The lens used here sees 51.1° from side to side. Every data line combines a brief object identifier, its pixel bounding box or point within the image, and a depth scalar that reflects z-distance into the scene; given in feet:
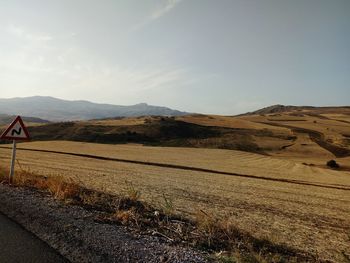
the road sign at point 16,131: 46.79
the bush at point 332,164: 155.94
